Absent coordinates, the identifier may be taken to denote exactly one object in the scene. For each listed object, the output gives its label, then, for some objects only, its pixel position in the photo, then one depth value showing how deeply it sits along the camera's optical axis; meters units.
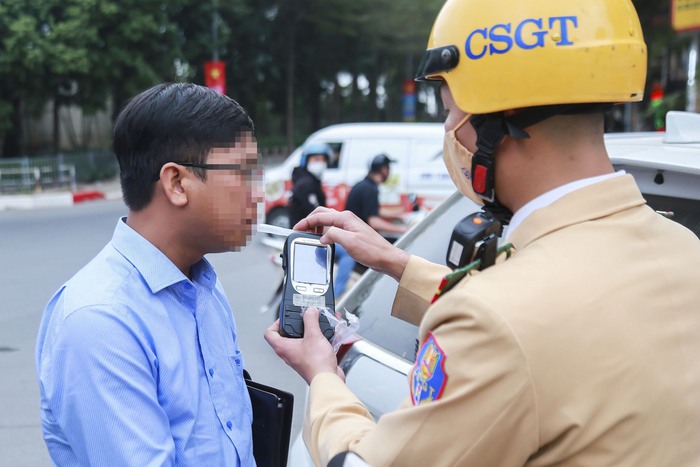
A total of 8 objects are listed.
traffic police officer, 1.25
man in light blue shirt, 1.57
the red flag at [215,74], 28.10
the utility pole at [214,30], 30.24
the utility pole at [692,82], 12.88
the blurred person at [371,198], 8.09
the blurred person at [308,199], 7.49
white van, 12.55
